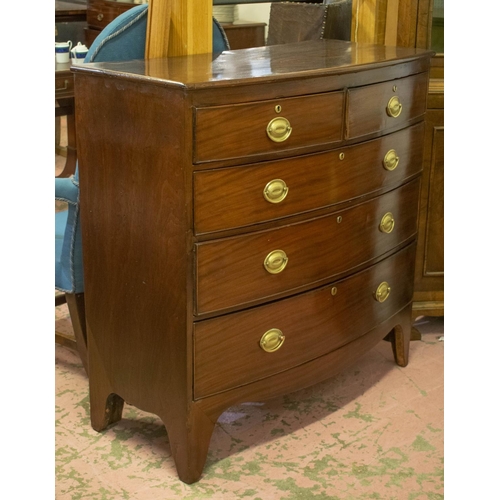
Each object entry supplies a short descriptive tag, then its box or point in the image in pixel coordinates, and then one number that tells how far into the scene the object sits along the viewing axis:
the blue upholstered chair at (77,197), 2.35
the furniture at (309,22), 2.87
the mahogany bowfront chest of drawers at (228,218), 2.03
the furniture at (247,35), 2.86
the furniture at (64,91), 3.86
